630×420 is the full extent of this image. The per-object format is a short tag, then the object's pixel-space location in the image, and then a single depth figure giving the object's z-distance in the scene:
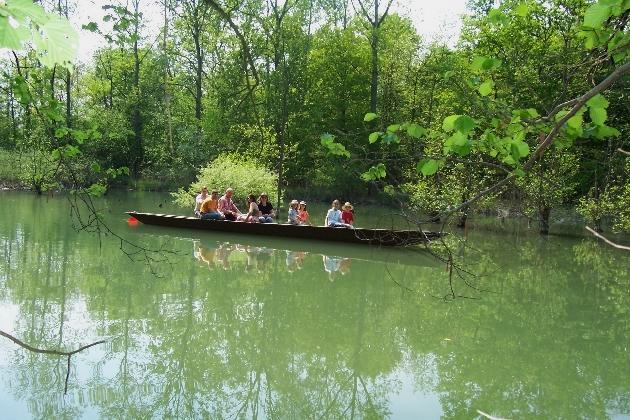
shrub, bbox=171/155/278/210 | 18.72
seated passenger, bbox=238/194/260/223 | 13.79
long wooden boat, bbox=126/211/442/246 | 12.30
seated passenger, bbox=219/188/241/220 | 14.23
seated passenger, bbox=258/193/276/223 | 14.26
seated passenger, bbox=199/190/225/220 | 14.01
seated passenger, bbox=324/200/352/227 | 12.94
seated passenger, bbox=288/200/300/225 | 13.67
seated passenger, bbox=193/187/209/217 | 14.66
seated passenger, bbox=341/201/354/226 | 13.17
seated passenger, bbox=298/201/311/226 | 13.84
